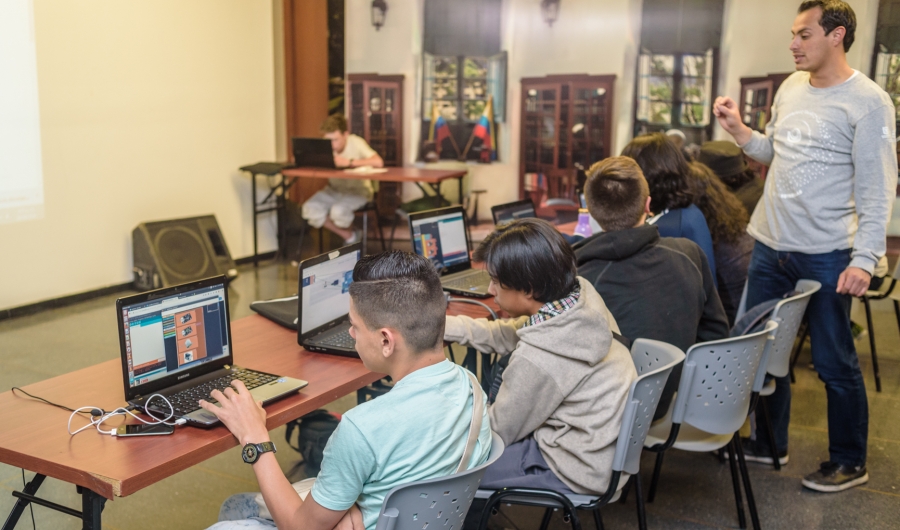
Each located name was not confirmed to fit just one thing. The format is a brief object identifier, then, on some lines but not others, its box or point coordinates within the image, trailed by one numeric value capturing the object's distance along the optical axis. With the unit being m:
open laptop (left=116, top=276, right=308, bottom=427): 1.83
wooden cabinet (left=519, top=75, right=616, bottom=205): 6.24
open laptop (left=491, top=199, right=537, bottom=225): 3.83
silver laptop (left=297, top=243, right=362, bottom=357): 2.37
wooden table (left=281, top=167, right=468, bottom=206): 6.39
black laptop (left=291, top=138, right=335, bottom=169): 6.63
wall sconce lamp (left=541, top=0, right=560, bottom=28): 6.34
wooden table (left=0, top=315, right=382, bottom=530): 1.55
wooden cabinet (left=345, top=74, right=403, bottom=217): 6.97
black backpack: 2.94
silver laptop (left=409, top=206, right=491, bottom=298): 3.26
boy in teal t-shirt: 1.43
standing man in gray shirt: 2.71
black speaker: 5.80
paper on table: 6.71
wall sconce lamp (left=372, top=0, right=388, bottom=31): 6.84
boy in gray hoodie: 1.91
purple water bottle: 3.81
